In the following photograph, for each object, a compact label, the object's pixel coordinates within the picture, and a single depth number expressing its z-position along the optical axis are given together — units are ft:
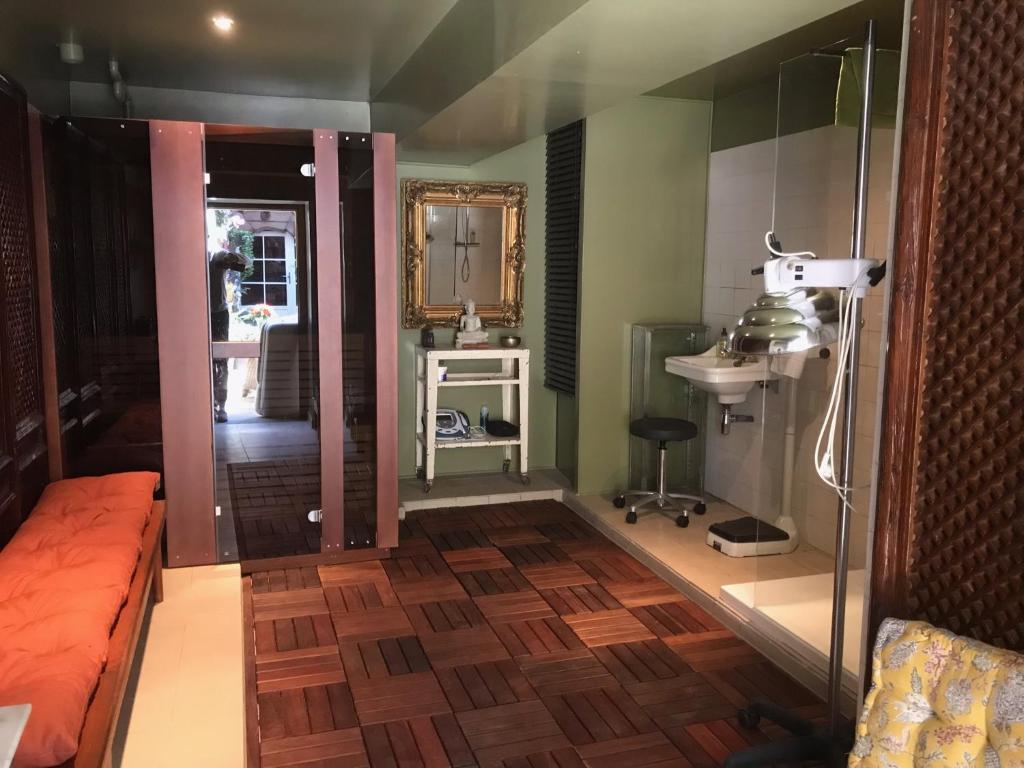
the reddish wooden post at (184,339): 13.10
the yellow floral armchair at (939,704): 5.67
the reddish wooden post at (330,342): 13.66
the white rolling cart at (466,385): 17.56
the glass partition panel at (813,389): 9.96
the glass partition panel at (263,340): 13.39
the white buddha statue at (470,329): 18.43
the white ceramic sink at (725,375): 14.89
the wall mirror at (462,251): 18.52
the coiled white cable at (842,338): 7.89
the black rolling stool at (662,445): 16.07
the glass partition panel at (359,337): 13.82
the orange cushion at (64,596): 6.56
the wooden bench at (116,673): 6.78
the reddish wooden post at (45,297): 12.30
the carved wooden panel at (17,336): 10.79
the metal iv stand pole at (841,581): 8.23
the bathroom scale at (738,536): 13.99
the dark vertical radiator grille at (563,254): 17.54
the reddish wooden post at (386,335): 13.93
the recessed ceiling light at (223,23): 12.84
